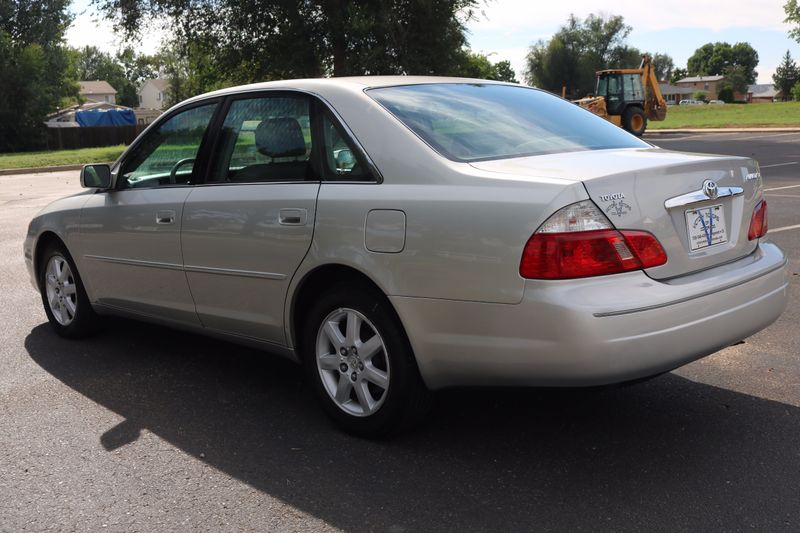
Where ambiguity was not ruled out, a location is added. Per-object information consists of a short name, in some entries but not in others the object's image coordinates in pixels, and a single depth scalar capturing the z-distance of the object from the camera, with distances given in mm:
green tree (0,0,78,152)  52938
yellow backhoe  38062
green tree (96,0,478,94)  30031
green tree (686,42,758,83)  193750
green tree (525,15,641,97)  104812
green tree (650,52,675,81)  187125
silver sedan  3223
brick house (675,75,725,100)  183875
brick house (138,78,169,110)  135862
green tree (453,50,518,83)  33250
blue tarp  59312
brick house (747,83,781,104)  177250
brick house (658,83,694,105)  175500
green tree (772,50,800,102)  127312
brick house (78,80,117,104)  126700
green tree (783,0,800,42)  69694
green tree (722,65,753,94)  149375
